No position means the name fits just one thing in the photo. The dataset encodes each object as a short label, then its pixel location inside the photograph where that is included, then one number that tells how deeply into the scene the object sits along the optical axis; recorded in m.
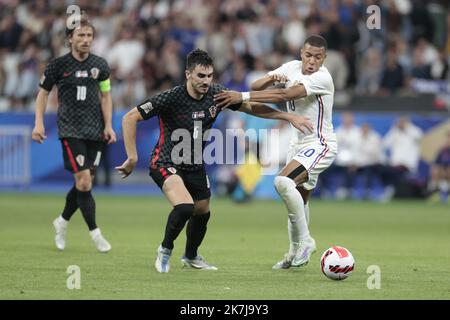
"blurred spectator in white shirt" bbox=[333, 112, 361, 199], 23.56
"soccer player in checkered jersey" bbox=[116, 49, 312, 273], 10.16
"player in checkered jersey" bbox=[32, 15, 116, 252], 12.38
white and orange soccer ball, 9.67
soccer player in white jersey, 10.52
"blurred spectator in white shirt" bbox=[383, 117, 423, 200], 23.20
